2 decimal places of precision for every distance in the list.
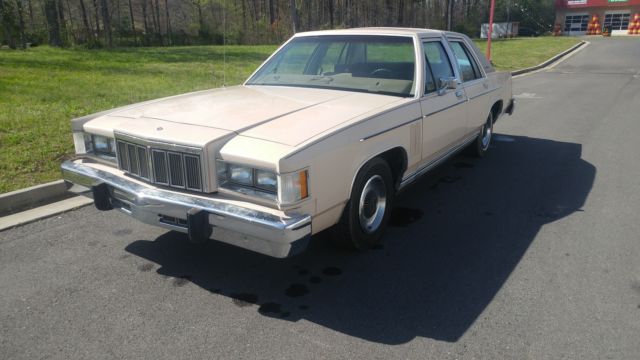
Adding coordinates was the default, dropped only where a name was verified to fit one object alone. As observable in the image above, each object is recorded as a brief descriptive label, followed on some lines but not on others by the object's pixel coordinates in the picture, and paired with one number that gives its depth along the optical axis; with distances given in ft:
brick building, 169.68
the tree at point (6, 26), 65.67
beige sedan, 10.14
